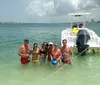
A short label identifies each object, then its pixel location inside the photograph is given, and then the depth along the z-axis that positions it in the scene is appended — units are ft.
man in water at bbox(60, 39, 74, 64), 14.13
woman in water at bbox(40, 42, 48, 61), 14.24
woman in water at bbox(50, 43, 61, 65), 13.62
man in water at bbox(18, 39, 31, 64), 14.02
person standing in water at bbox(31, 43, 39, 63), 14.09
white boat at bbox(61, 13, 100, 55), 18.56
